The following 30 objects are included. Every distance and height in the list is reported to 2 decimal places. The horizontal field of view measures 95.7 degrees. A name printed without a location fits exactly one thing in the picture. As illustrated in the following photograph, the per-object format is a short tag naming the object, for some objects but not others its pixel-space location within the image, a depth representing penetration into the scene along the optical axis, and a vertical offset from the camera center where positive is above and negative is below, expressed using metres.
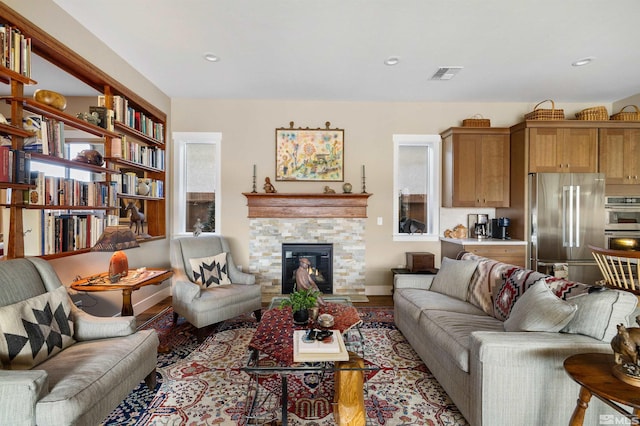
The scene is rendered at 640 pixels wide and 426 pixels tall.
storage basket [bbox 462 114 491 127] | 4.26 +1.34
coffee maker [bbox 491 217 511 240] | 4.18 -0.22
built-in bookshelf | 2.09 +0.49
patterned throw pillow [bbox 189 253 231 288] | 3.29 -0.69
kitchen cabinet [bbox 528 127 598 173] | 3.92 +0.89
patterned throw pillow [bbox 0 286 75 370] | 1.49 -0.67
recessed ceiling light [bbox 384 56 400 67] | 3.13 +1.67
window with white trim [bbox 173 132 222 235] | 4.48 +0.40
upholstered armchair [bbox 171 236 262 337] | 2.93 -0.82
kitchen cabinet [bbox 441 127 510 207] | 4.18 +0.67
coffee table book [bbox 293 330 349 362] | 1.63 -0.81
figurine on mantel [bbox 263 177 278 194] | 4.29 +0.38
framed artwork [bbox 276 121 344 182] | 4.39 +0.90
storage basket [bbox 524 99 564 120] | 3.95 +1.36
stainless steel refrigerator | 3.77 -0.10
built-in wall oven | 3.82 -0.15
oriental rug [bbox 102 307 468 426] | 1.86 -1.31
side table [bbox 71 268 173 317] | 2.32 -0.59
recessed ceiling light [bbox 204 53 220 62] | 3.09 +1.68
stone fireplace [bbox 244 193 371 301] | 4.32 -0.30
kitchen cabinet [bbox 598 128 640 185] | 3.94 +0.81
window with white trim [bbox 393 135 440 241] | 4.52 +0.35
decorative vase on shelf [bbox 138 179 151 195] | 3.65 +0.32
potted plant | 2.19 -0.69
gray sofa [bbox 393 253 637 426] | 1.56 -0.81
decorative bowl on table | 2.08 -0.78
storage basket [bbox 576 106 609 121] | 4.00 +1.39
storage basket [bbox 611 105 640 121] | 3.93 +1.34
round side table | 1.13 -0.70
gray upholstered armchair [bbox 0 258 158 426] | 1.28 -0.82
